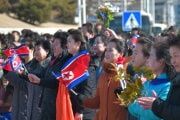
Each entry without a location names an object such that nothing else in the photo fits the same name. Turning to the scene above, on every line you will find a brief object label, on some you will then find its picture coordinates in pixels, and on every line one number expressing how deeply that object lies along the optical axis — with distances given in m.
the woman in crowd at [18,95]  9.67
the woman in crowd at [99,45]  10.48
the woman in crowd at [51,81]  8.30
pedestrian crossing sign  21.61
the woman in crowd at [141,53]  7.03
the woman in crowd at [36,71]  9.21
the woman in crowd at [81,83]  8.34
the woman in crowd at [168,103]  5.15
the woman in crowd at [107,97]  7.44
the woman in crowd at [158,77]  5.92
